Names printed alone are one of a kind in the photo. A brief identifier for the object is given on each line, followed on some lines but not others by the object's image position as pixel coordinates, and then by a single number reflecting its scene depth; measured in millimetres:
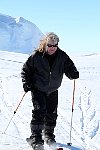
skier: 6258
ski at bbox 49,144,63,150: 6422
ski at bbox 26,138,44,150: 6178
